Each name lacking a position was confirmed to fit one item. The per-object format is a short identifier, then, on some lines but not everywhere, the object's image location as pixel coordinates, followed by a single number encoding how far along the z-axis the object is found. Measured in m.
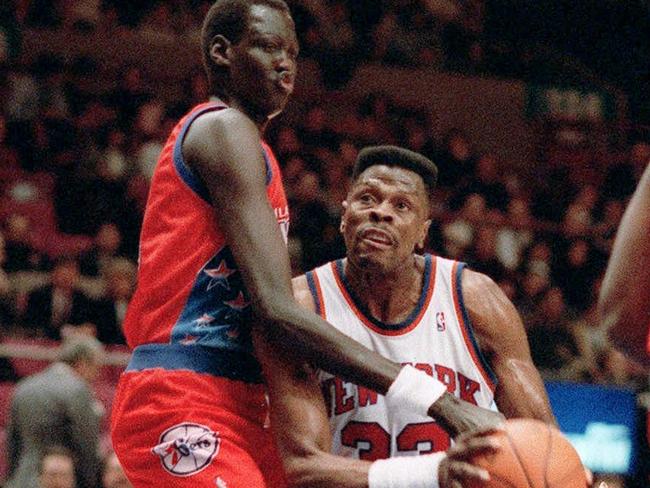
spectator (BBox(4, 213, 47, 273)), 17.30
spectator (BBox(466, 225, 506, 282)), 20.75
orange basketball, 5.59
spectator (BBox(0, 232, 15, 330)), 16.06
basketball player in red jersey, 6.00
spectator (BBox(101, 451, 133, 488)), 12.37
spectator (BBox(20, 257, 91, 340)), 16.50
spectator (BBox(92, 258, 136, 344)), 16.61
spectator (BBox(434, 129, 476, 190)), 25.05
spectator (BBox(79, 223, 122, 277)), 17.72
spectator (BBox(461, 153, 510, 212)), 24.11
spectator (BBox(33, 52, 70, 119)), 23.11
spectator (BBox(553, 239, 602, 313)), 22.12
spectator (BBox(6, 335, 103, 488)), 13.66
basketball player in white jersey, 6.97
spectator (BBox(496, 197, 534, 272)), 22.61
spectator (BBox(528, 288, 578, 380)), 18.89
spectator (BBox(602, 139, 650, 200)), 26.09
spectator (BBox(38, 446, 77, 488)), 12.72
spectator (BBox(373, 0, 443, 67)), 29.48
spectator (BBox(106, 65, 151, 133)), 22.67
